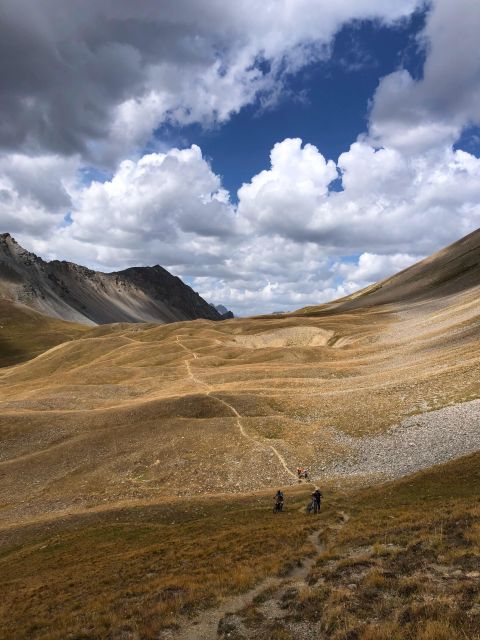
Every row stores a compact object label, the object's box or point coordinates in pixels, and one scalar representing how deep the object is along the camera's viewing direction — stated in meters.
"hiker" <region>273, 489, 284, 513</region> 36.72
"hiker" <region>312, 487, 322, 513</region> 34.97
